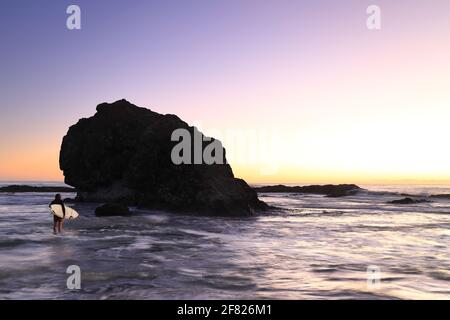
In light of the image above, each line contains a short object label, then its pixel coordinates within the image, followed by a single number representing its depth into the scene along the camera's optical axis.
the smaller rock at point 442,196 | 104.53
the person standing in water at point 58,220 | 23.98
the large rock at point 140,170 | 43.47
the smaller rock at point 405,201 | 71.94
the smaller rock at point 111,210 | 35.03
